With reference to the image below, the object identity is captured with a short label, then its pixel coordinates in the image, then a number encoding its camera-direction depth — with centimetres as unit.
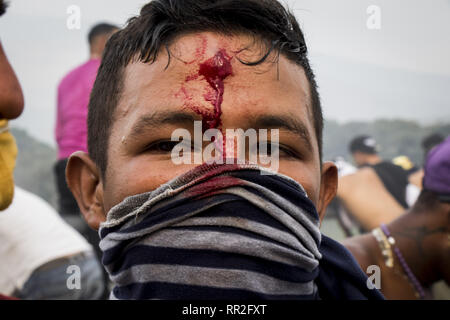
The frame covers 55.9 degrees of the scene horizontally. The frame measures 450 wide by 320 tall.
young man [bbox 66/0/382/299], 109
